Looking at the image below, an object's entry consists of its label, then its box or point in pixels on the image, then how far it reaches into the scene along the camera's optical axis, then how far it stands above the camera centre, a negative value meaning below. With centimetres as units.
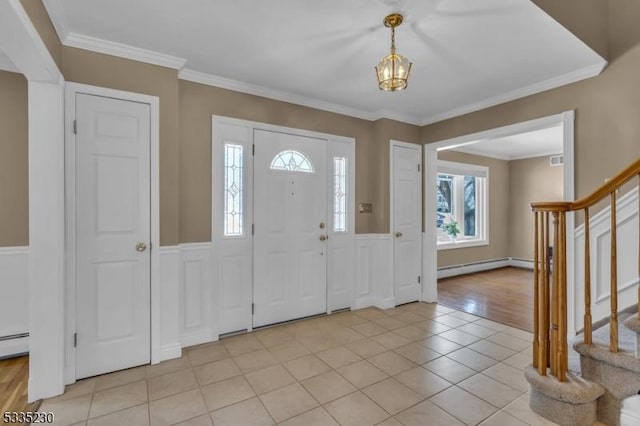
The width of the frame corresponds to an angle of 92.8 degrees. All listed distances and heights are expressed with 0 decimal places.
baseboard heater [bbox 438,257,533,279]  592 -116
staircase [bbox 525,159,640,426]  173 -82
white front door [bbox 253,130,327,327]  334 -18
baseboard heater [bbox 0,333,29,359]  264 -117
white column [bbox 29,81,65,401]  204 -21
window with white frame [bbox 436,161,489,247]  617 +16
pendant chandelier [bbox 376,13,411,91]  198 +92
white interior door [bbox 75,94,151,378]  234 -18
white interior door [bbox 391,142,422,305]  419 -12
